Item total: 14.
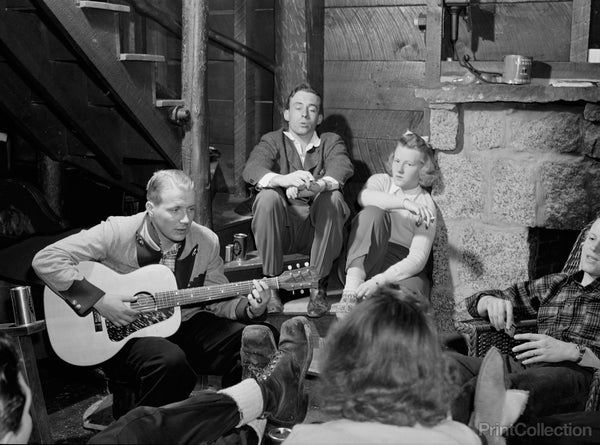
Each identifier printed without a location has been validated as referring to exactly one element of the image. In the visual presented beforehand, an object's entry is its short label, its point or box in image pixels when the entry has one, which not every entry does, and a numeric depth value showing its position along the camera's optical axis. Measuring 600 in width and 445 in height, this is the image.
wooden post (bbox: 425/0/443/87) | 4.32
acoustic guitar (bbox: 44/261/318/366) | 3.32
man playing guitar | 3.21
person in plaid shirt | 2.85
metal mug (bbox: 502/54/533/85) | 4.10
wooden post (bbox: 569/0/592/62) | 4.03
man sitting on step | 4.09
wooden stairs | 4.27
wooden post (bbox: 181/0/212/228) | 4.42
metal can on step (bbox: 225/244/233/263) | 4.48
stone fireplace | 4.04
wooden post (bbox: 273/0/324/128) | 4.82
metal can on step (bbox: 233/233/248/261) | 4.47
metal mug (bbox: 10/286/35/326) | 3.01
